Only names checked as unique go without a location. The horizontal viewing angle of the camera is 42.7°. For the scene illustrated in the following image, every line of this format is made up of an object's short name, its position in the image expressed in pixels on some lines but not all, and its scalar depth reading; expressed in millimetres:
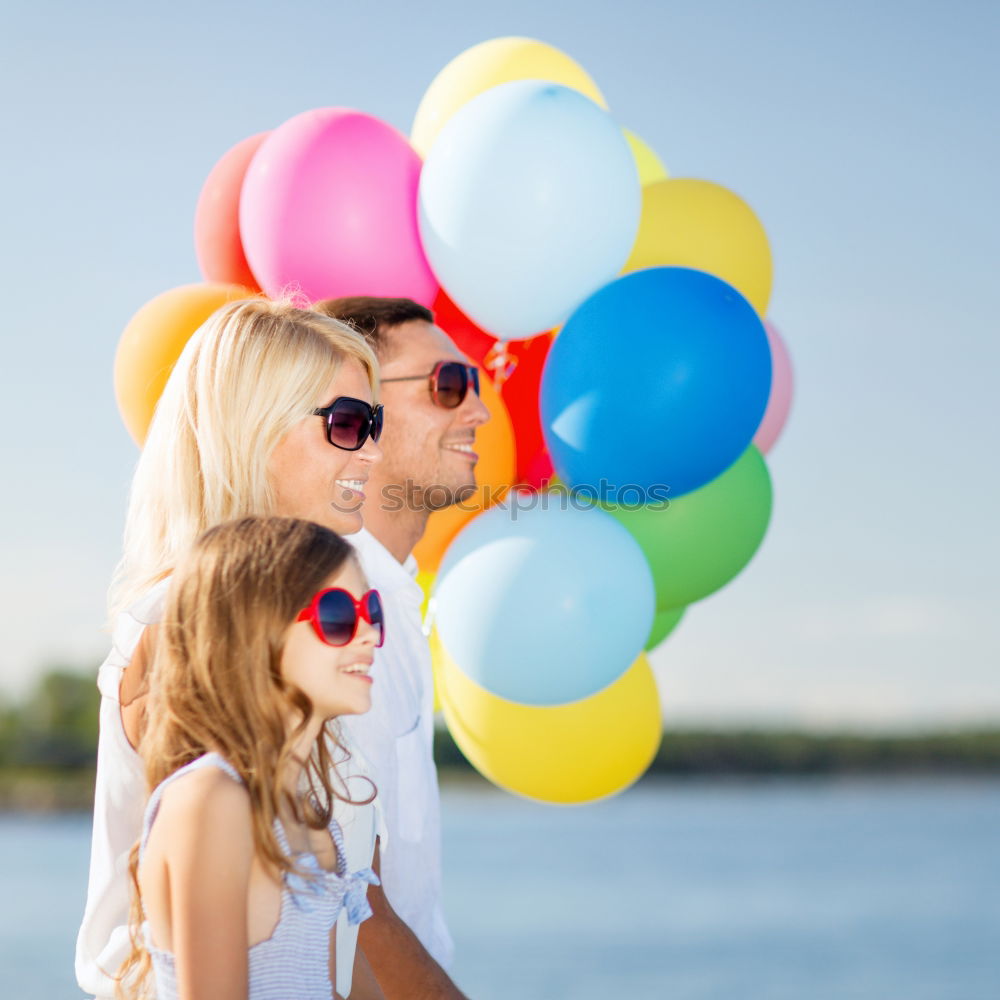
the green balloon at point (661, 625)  3623
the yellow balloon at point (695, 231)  3342
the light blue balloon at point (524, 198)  2957
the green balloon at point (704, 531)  3268
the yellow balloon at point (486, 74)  3428
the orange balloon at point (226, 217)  3336
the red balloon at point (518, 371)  3359
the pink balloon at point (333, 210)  3043
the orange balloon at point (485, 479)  3158
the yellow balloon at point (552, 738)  3137
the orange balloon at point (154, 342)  3064
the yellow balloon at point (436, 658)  3383
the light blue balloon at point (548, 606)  2883
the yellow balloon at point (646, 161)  3834
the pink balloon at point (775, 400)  3818
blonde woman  1839
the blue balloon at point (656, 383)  2848
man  2311
